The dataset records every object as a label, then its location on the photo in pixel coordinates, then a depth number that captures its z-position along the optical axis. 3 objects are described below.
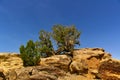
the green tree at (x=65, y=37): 18.38
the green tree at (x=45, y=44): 18.23
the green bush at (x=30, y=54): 15.63
